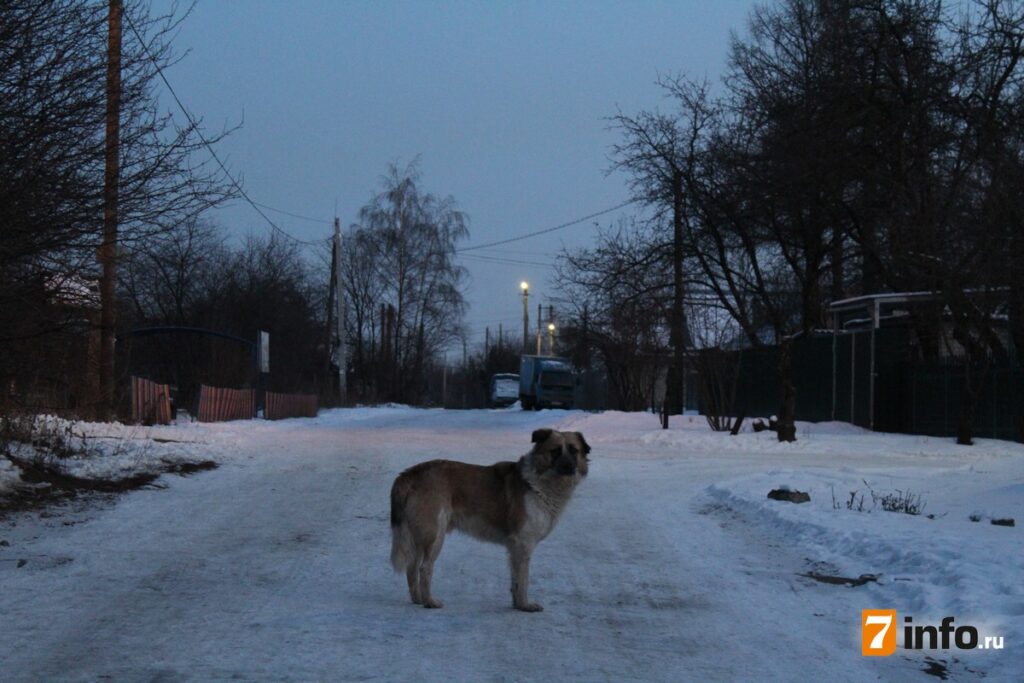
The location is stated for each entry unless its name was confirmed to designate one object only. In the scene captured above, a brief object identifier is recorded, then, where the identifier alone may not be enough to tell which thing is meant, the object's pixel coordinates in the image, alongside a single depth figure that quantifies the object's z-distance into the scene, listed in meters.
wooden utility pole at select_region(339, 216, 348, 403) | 52.03
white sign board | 35.12
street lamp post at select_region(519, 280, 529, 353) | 91.31
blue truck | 60.94
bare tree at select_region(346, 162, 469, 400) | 67.38
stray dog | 7.46
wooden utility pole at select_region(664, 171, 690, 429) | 31.22
